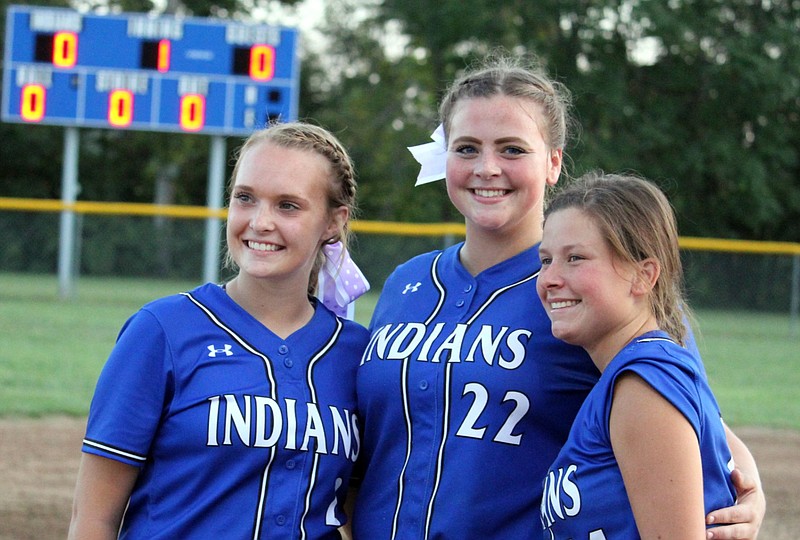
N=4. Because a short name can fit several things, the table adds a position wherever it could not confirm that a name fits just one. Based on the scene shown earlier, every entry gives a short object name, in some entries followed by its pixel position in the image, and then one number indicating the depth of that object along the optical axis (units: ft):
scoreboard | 95.25
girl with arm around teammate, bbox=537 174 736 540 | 11.48
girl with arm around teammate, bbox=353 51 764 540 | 14.15
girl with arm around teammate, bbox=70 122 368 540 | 13.61
